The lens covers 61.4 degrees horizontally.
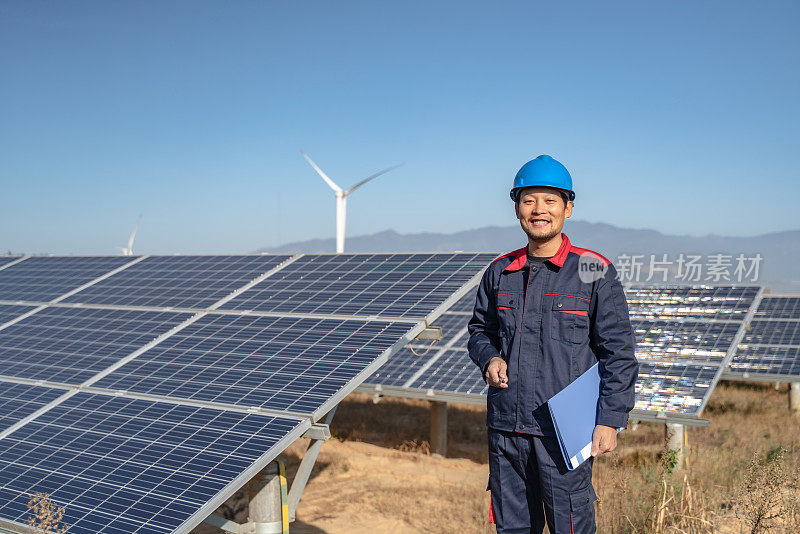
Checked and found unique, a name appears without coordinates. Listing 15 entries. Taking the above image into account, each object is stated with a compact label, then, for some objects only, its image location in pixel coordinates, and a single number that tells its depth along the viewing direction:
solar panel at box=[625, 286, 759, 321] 16.34
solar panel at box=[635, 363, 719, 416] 12.27
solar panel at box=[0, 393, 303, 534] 5.91
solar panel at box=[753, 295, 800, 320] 22.41
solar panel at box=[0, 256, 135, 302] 13.45
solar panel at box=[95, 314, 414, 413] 7.50
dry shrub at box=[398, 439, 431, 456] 15.39
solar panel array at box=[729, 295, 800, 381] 18.19
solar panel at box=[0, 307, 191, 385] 9.43
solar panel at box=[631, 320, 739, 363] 14.32
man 4.38
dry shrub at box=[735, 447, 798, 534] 6.36
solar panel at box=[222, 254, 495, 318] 9.13
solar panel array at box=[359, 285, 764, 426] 12.92
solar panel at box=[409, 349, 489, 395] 13.65
